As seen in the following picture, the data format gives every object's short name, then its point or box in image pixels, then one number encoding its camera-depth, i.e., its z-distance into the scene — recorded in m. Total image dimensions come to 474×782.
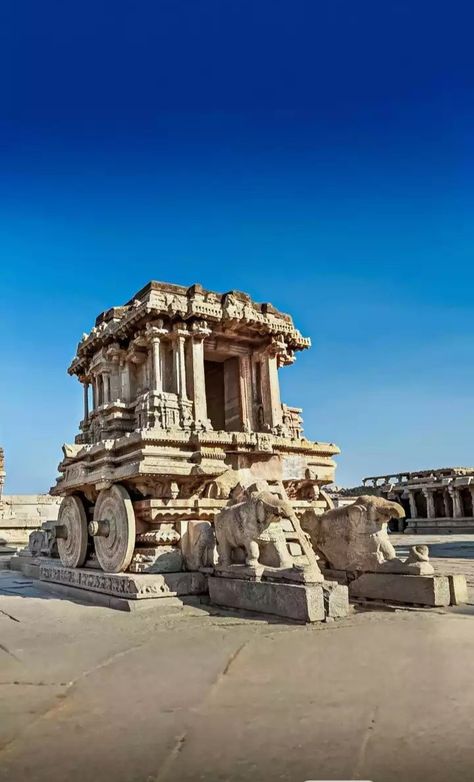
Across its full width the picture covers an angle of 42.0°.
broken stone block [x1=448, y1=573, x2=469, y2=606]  6.72
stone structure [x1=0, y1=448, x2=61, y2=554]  19.62
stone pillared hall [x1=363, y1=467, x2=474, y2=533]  32.44
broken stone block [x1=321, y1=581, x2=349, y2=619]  6.03
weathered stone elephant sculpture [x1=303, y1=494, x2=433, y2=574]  7.36
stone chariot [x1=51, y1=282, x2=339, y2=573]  8.65
